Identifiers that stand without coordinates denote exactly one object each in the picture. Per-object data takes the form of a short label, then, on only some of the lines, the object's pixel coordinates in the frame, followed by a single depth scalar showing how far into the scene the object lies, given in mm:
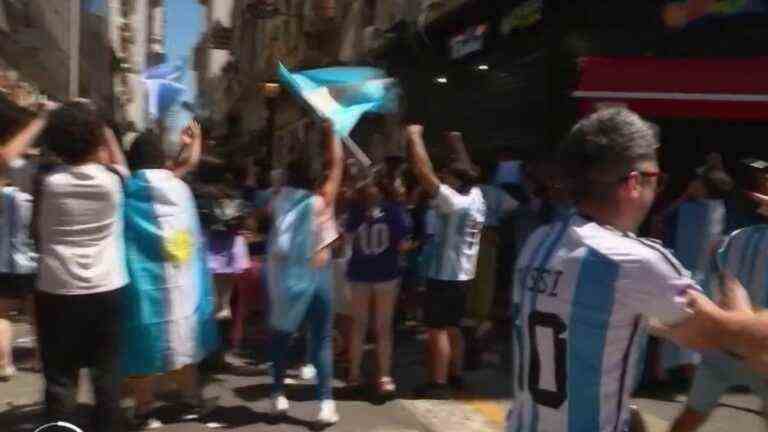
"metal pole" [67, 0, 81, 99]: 13958
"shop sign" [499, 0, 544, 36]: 10586
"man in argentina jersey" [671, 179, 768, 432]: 4102
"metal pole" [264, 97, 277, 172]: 17234
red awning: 8227
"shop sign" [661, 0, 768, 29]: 9328
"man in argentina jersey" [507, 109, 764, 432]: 1938
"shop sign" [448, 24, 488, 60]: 12453
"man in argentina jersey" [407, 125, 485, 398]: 6250
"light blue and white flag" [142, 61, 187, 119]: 6250
